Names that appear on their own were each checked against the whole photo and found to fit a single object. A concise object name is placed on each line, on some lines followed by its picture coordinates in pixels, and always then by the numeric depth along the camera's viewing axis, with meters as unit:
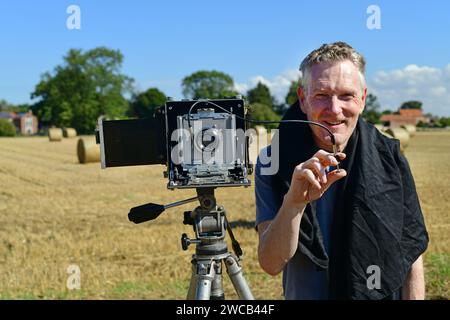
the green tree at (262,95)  70.09
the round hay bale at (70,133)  46.97
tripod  2.21
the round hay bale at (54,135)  40.72
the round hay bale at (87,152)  21.09
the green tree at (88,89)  68.31
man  1.98
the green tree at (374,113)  64.95
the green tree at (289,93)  39.01
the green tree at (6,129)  66.75
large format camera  2.04
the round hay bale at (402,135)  22.30
